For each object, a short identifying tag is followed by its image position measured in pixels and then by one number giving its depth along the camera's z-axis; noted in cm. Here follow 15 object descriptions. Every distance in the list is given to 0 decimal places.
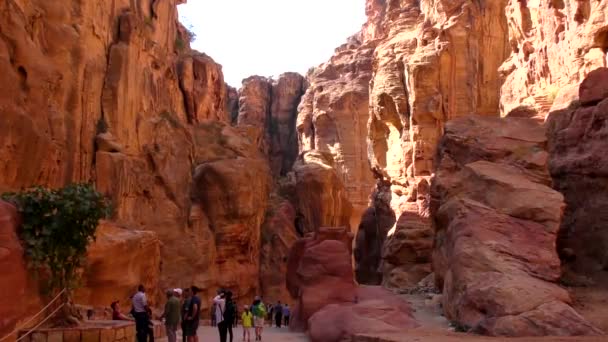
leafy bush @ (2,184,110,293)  1252
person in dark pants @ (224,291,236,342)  1552
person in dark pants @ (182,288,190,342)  1365
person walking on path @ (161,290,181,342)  1375
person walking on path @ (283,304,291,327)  2823
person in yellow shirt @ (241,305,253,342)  1694
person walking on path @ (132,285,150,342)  1360
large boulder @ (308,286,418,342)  1401
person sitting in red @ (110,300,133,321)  1599
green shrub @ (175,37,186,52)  4101
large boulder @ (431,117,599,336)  1251
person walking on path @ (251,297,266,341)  1807
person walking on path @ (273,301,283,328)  2723
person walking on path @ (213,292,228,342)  1512
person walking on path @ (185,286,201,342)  1358
